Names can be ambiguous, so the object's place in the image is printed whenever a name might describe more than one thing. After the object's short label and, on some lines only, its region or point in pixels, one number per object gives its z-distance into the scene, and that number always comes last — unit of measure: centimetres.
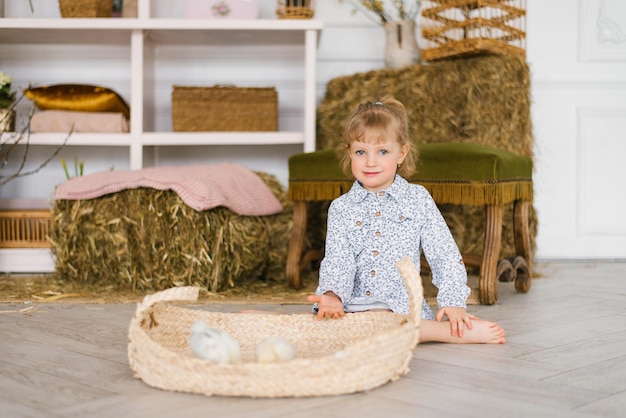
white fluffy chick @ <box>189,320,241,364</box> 138
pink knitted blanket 267
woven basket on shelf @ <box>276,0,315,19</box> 321
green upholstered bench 239
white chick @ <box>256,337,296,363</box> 138
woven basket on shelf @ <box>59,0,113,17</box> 318
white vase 339
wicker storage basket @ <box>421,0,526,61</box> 306
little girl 188
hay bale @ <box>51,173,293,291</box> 268
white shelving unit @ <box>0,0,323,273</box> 317
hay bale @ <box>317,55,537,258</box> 314
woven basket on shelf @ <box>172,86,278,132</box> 320
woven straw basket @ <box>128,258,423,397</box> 132
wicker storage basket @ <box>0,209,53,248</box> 319
